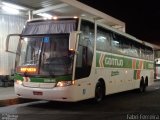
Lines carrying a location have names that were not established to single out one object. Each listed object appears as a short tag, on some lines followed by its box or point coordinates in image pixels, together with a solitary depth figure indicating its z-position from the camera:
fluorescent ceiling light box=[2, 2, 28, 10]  18.12
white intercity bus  11.50
